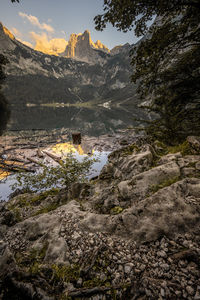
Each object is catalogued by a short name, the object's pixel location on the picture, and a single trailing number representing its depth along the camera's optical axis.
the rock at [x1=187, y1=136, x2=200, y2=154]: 5.13
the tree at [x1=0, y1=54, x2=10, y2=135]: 21.04
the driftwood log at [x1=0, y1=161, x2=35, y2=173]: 14.98
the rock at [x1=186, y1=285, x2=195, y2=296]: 1.89
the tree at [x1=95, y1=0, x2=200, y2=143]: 5.40
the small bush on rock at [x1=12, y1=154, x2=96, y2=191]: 10.65
